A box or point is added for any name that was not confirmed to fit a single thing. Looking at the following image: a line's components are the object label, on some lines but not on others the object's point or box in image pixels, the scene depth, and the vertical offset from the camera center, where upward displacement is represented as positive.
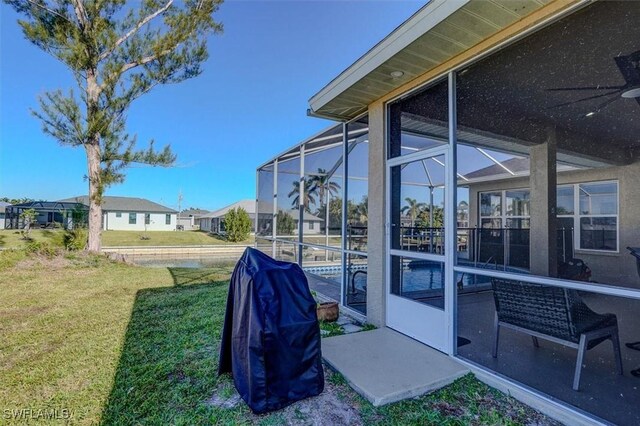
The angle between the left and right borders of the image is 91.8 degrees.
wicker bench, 2.34 -0.77
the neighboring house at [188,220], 46.26 -0.23
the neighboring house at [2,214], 29.39 +0.17
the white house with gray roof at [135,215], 30.98 +0.34
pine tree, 9.20 +5.16
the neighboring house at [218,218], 29.15 +0.09
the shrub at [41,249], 8.91 -0.94
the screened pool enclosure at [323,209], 4.74 +0.21
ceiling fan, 2.88 +1.47
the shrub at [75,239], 10.38 -0.77
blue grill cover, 2.09 -0.83
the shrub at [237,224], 24.19 -0.39
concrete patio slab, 2.37 -1.28
